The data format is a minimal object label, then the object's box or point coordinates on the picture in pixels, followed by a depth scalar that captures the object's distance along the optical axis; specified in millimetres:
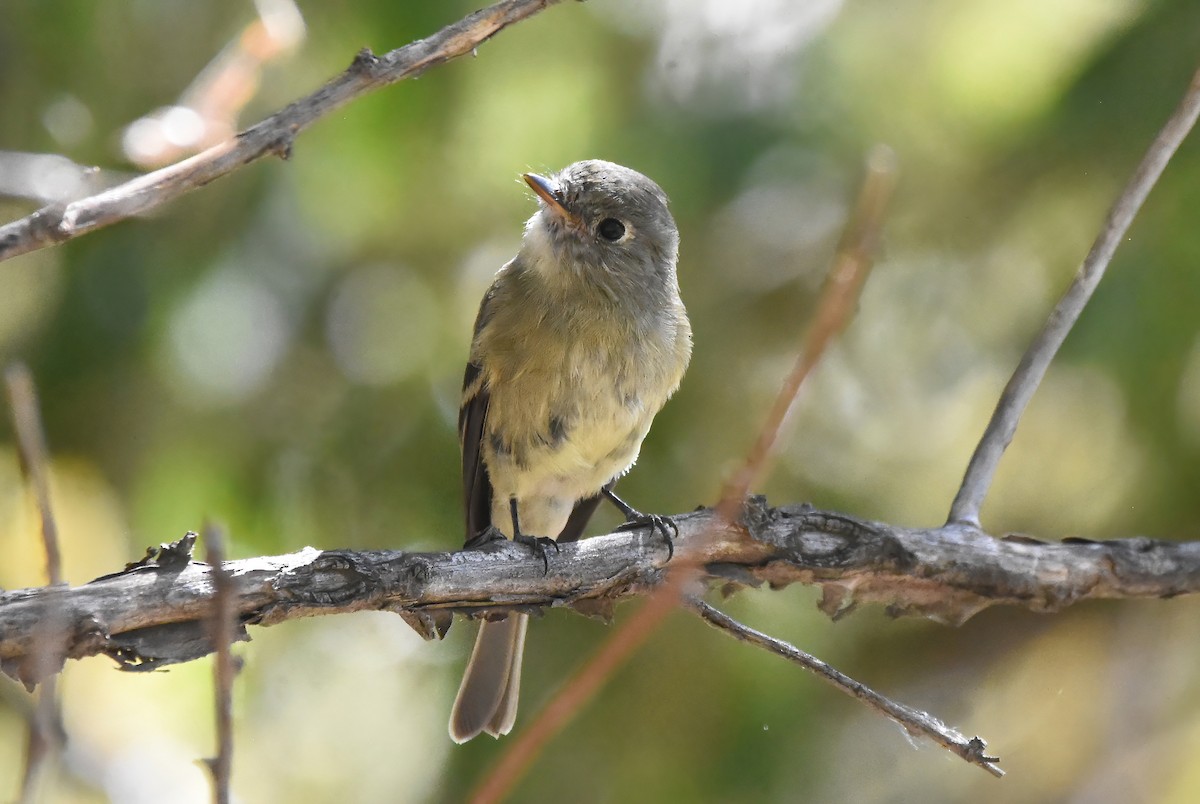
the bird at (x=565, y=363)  4110
